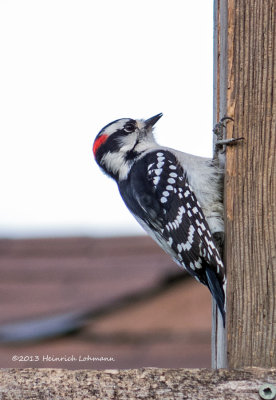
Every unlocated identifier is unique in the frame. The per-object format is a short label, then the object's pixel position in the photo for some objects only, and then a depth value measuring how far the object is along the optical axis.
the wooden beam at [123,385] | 4.47
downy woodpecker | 6.39
